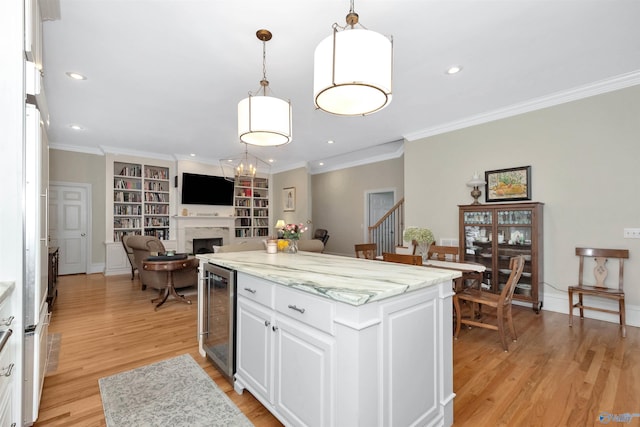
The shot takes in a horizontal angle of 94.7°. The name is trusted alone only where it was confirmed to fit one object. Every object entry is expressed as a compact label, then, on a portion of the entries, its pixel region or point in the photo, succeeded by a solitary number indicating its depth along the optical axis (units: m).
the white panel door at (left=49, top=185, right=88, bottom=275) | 6.18
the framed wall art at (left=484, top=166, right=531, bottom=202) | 4.08
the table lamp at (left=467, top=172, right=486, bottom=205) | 4.38
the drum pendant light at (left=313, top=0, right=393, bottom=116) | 1.58
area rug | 1.78
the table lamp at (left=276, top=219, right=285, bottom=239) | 2.89
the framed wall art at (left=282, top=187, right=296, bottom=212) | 8.59
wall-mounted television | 7.27
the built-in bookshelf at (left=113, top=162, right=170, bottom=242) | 6.79
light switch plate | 3.31
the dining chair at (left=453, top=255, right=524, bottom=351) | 2.70
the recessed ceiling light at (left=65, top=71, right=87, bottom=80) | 3.21
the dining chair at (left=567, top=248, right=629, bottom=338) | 3.19
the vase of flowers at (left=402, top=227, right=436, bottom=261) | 3.61
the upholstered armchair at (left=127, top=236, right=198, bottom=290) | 4.39
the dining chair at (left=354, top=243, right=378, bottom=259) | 4.27
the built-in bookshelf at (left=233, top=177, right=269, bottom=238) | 8.70
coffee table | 4.01
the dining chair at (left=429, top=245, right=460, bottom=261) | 3.74
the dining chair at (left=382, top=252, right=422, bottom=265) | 2.95
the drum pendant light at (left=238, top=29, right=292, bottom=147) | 2.30
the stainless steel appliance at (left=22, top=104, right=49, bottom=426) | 1.51
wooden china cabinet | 3.81
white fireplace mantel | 7.26
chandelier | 7.50
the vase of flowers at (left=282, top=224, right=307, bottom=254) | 2.82
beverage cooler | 2.10
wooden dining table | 3.09
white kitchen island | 1.28
